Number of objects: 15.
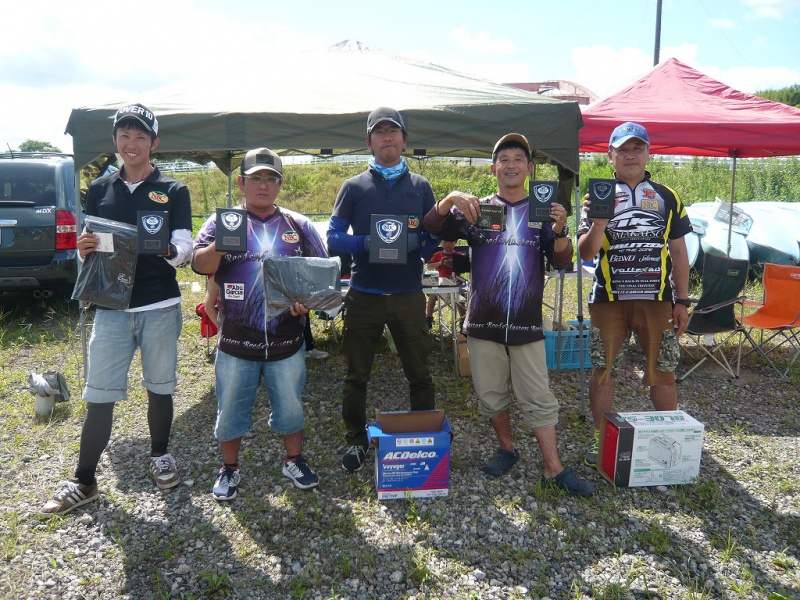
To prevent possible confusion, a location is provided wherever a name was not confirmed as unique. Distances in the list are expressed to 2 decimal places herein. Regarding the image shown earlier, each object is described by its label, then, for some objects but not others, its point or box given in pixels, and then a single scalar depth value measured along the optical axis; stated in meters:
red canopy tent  5.29
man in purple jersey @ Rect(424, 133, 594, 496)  3.15
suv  6.42
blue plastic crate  5.38
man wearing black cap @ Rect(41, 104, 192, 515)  2.93
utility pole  18.69
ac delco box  3.18
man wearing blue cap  3.48
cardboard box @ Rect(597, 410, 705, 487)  3.29
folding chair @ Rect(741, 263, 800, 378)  5.61
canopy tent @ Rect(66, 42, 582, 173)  4.00
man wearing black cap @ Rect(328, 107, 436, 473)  3.21
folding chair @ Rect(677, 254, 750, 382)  5.36
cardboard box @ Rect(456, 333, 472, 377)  5.27
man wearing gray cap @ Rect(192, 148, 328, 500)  2.88
